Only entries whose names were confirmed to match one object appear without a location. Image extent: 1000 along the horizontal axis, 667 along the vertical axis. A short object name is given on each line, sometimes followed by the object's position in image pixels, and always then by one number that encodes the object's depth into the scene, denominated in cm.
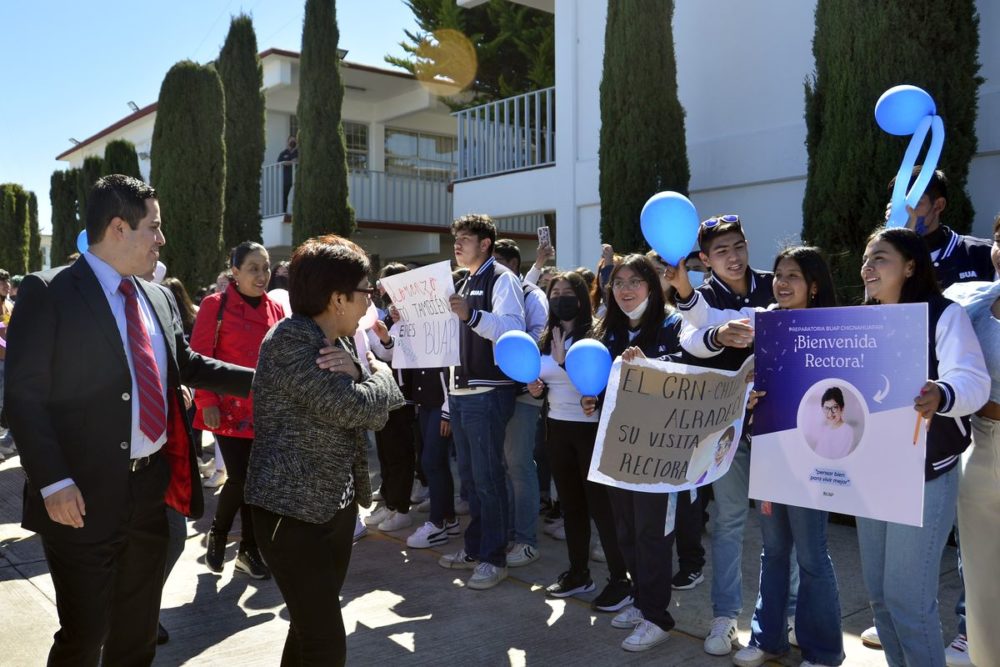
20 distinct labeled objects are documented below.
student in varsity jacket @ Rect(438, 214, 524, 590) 544
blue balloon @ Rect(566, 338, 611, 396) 411
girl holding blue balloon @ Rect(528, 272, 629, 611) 498
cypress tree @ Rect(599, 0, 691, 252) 982
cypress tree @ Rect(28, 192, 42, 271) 3481
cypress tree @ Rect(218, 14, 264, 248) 1764
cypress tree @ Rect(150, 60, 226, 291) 1522
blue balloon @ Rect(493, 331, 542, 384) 455
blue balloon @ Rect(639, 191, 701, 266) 380
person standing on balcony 2013
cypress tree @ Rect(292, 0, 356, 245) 1644
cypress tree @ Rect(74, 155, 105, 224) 2734
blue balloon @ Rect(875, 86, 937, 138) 438
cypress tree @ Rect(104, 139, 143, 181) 2269
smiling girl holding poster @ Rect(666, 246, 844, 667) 387
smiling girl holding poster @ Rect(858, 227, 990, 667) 310
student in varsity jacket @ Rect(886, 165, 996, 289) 478
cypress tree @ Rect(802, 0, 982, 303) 688
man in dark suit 296
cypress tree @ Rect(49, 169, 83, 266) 3078
